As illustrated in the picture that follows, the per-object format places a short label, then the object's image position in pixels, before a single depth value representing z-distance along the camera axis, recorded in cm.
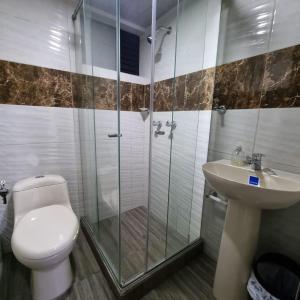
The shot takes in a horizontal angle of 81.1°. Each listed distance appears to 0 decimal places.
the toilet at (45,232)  103
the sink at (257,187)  80
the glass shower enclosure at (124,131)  135
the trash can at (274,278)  93
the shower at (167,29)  150
